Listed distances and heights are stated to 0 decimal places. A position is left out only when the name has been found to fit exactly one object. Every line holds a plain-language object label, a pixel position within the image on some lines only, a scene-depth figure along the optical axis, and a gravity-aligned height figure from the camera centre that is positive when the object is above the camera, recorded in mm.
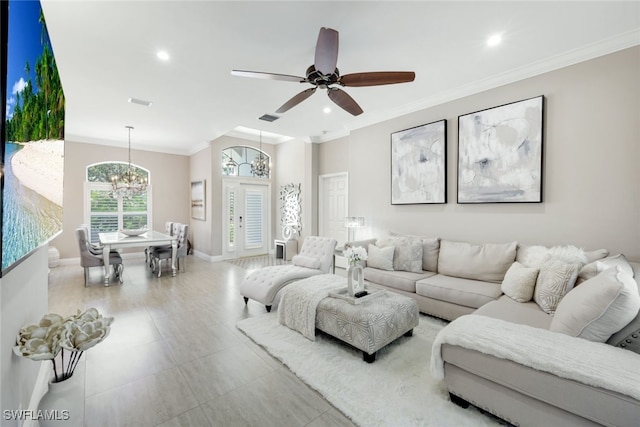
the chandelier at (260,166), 7062 +1128
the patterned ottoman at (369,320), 2247 -1001
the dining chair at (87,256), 4520 -846
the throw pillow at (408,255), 3632 -644
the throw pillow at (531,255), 2678 -487
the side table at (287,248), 6770 -1039
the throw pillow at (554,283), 2209 -630
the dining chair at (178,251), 5277 -867
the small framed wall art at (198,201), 6952 +186
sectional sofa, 1325 -810
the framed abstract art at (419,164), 3971 +692
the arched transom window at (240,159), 6988 +1318
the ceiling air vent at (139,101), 4106 +1650
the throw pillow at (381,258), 3742 -700
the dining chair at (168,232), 5702 -589
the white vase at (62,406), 1357 -1022
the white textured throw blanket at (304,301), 2650 -976
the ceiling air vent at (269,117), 4805 +1658
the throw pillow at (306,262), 3904 -798
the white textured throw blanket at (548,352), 1301 -797
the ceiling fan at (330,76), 2193 +1243
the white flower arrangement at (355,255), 2678 -468
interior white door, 5891 +71
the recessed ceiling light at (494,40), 2627 +1691
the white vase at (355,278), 2660 -719
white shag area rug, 1705 -1311
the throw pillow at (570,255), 2352 -420
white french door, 6930 -294
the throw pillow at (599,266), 2104 -457
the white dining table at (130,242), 4523 -609
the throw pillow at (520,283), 2504 -713
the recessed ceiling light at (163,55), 2840 +1644
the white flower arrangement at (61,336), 1293 -660
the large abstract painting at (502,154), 3166 +699
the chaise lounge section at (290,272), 3324 -861
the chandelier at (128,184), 6102 +547
